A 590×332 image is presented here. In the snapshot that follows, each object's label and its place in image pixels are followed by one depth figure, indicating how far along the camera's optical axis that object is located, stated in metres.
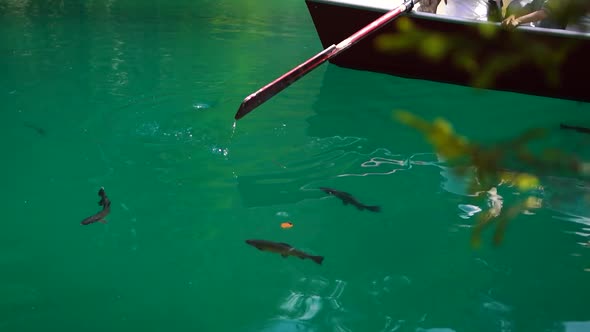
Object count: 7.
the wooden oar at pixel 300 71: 4.28
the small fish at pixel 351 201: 4.19
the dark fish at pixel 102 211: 3.84
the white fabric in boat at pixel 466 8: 7.71
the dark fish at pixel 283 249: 3.46
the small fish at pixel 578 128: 5.88
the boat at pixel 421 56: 6.28
